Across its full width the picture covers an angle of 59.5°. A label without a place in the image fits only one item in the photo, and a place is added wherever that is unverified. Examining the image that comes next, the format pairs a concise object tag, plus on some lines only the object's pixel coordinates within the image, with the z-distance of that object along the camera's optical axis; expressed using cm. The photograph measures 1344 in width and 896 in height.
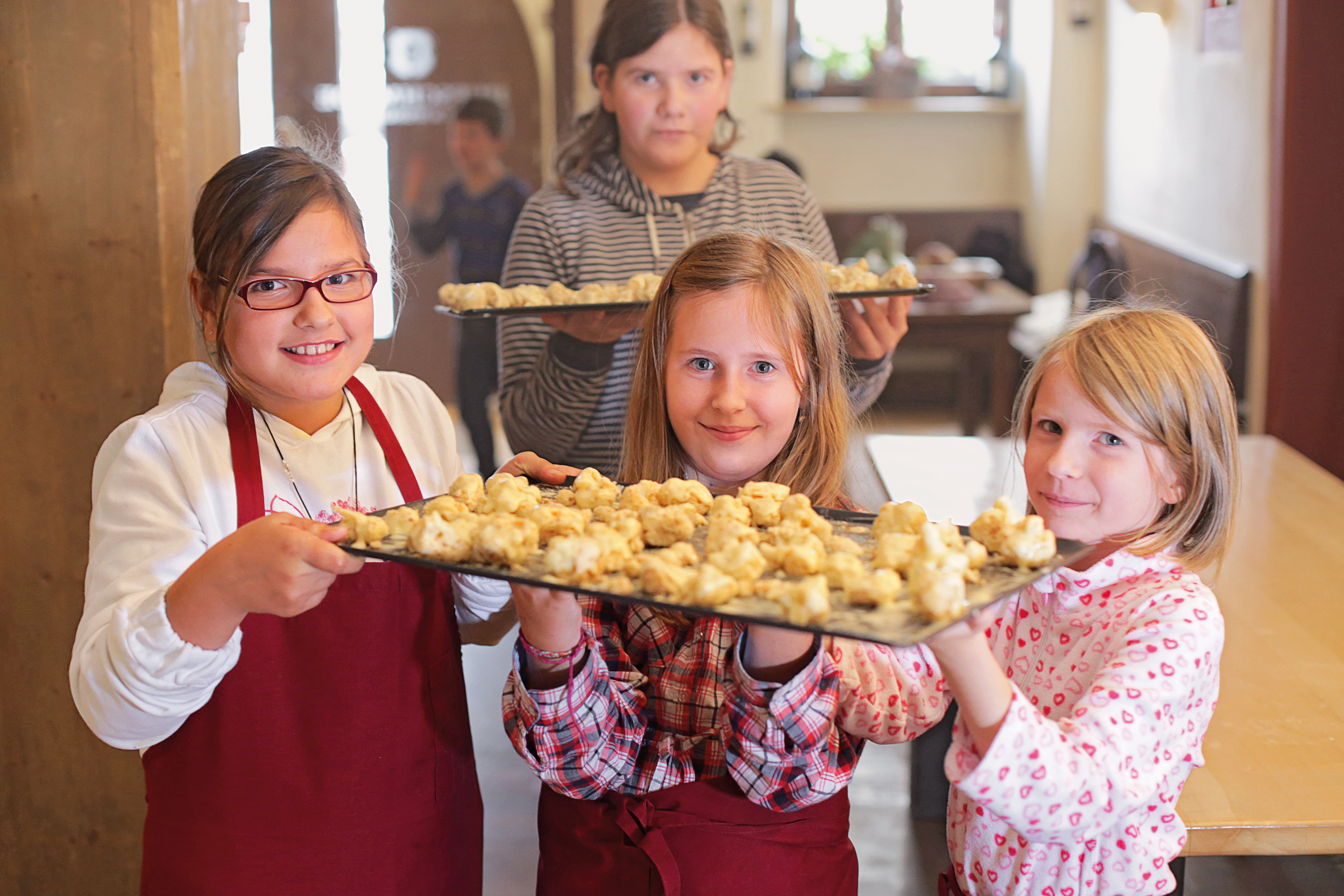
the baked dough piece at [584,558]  95
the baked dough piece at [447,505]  110
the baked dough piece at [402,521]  108
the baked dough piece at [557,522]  107
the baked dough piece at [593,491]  118
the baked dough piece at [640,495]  116
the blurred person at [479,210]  473
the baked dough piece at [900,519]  106
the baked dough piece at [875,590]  92
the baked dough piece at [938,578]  87
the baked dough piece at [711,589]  91
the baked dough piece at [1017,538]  97
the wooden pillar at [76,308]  161
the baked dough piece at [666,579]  93
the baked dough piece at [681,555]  100
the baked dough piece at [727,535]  102
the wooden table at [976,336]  477
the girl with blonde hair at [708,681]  115
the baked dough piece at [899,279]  191
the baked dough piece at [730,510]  111
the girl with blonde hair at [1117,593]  112
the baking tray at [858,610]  85
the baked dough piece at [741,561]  97
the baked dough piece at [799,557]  98
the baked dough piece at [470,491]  117
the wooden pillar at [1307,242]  349
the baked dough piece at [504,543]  100
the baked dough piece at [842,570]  95
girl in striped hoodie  191
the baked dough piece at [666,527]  109
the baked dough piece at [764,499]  113
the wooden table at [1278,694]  127
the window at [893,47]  705
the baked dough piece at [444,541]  101
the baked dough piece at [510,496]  113
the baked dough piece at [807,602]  87
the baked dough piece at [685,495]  116
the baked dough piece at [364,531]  104
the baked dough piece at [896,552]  97
